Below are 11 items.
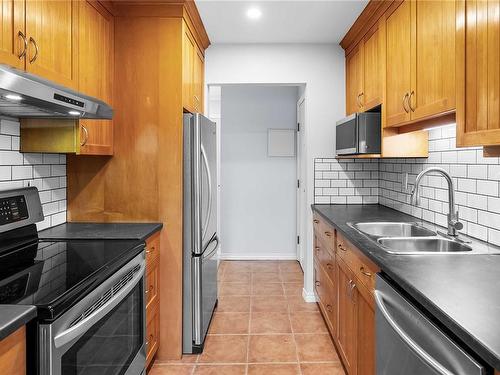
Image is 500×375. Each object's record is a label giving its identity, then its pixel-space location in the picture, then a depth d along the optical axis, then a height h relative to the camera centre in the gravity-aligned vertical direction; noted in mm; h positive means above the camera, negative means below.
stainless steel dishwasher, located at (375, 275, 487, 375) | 957 -502
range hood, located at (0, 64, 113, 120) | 1258 +332
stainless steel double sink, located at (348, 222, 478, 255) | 1869 -320
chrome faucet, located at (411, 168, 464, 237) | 1928 -169
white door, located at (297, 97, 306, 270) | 3809 -40
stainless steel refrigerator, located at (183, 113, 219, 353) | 2475 -315
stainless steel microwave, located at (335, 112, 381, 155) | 2584 +340
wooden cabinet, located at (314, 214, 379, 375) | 1739 -694
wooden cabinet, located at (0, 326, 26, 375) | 958 -471
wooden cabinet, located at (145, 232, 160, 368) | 2227 -732
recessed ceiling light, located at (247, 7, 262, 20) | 2688 +1248
